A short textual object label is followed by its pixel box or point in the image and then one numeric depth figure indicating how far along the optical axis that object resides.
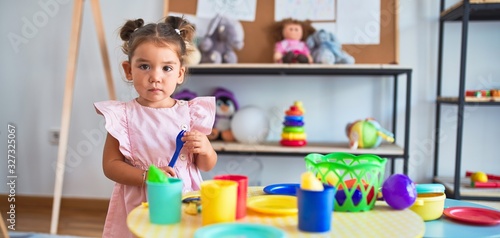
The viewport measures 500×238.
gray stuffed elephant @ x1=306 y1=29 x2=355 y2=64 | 2.00
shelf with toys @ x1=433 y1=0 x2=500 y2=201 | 1.79
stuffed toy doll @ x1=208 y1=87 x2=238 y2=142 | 2.12
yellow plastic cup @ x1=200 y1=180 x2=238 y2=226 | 0.65
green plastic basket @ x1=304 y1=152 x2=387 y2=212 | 0.75
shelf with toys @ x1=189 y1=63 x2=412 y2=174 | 1.90
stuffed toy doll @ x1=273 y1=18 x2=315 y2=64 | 2.06
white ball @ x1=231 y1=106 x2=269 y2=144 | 2.03
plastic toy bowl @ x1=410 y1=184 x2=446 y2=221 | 0.81
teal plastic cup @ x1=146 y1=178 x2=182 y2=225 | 0.66
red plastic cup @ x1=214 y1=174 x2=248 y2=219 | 0.69
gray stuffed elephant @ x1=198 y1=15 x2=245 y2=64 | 2.06
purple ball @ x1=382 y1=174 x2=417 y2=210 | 0.76
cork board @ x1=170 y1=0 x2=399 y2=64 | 2.13
